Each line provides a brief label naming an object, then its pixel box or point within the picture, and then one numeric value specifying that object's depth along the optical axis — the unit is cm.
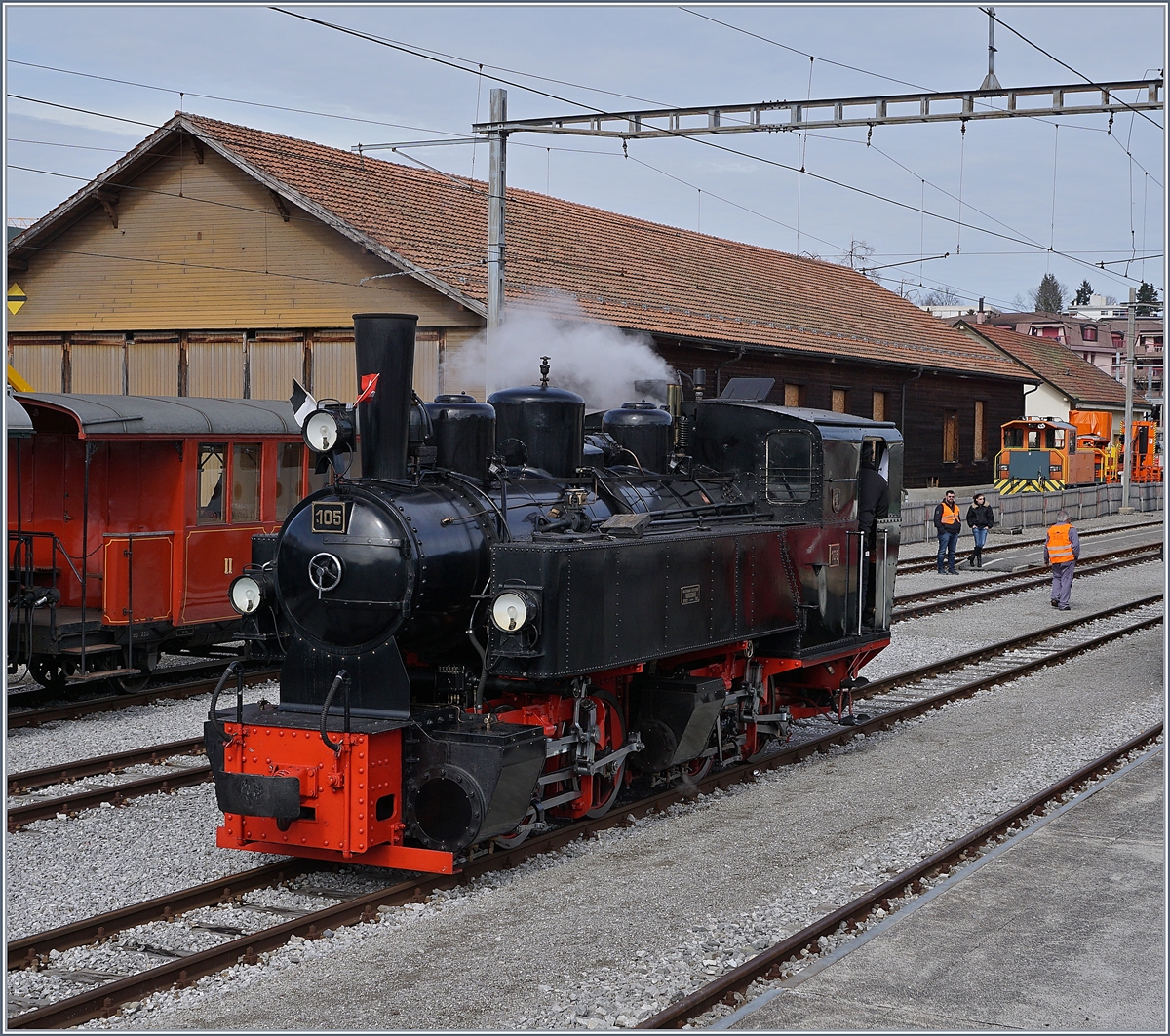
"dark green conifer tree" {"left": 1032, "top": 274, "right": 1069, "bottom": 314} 12900
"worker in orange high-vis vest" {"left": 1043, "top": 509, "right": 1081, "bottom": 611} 1925
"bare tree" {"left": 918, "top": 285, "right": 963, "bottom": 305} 11529
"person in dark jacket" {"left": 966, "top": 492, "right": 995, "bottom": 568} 2411
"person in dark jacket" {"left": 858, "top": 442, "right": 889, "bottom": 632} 1096
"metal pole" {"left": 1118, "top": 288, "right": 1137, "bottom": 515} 3922
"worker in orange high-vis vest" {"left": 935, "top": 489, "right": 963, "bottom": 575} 2248
